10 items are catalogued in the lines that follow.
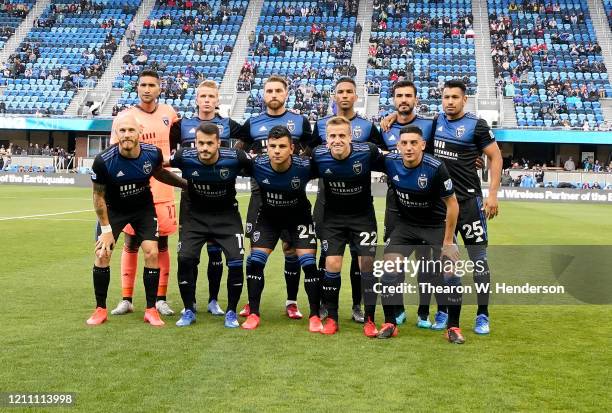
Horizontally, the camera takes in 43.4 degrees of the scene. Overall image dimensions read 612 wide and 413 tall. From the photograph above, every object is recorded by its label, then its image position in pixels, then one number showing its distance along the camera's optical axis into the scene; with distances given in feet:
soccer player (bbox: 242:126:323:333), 23.32
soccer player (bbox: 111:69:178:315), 25.80
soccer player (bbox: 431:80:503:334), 23.53
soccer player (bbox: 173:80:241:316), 25.72
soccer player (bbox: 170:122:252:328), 23.84
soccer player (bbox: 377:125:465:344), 22.09
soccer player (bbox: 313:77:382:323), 24.97
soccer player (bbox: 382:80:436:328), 24.31
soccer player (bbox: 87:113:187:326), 23.41
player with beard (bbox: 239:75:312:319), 25.44
